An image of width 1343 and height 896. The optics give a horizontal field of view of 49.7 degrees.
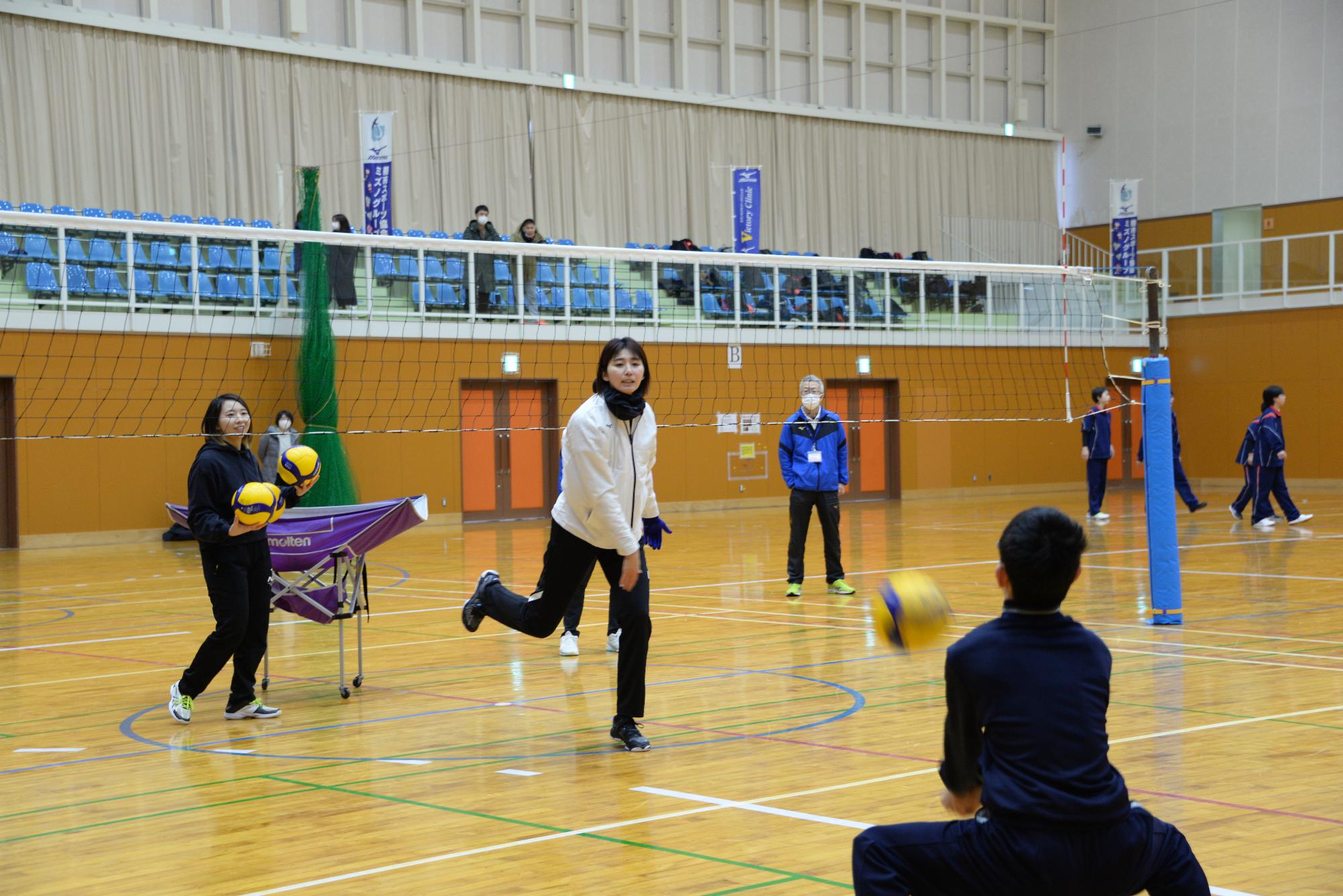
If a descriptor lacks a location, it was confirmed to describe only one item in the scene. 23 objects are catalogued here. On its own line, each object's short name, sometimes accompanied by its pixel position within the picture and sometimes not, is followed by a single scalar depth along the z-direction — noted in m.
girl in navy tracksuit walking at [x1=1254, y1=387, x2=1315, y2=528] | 18.05
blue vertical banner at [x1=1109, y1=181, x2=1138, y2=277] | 30.39
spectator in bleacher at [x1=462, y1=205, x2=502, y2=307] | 22.30
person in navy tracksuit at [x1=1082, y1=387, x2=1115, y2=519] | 20.12
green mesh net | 20.17
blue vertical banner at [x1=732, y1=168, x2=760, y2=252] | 26.05
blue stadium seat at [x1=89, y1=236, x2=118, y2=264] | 19.33
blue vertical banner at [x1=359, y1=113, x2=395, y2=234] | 21.92
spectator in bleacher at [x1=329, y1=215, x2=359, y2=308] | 20.86
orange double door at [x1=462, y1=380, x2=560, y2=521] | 23.62
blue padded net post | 9.54
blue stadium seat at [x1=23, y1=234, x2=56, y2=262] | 18.72
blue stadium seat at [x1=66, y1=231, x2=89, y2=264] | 19.08
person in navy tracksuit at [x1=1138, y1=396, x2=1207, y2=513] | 20.72
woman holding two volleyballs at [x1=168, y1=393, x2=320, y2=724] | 6.77
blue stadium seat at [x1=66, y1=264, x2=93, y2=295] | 19.22
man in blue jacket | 11.93
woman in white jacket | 6.02
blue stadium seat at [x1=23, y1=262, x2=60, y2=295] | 18.81
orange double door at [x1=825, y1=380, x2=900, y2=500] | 27.53
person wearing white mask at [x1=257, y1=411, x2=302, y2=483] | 18.95
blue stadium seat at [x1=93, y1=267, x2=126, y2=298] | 19.48
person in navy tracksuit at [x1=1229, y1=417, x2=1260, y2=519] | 18.30
